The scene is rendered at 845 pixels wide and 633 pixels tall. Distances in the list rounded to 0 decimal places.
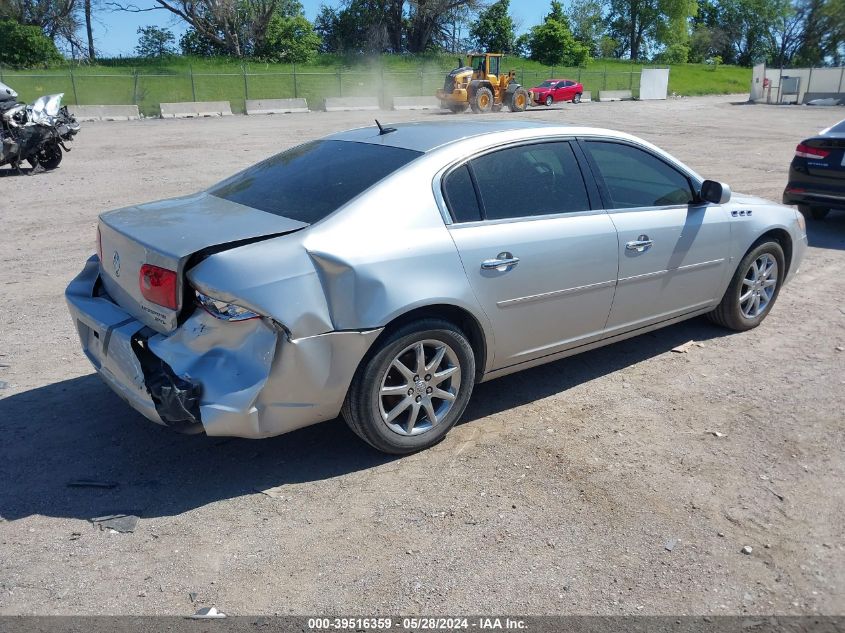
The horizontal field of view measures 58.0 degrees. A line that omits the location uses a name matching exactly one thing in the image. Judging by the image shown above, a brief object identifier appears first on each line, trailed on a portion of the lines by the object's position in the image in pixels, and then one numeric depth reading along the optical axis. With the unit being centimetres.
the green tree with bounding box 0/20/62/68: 4512
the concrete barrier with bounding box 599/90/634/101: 5200
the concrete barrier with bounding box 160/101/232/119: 3194
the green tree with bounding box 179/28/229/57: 5772
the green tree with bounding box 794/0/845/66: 9150
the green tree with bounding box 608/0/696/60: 9006
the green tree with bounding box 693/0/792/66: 9519
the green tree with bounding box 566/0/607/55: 8700
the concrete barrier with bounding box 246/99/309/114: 3447
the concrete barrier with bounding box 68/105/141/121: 2923
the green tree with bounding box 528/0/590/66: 6725
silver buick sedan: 342
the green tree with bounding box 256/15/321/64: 5666
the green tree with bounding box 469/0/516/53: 7044
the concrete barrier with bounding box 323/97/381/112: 3741
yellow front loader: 3316
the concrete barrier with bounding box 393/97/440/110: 4031
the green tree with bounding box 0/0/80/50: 5081
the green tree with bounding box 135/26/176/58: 5578
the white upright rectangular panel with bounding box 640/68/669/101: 5450
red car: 4190
